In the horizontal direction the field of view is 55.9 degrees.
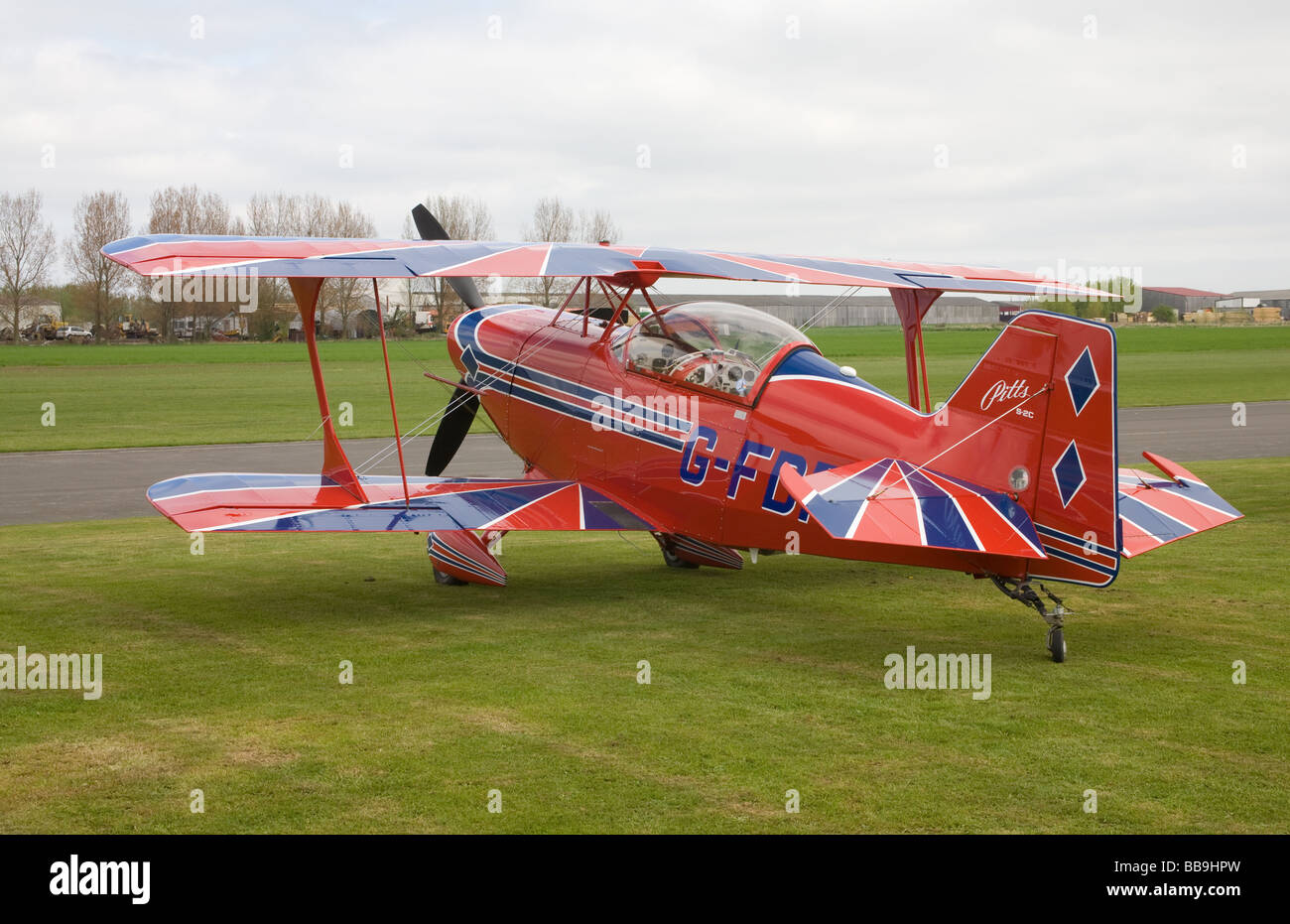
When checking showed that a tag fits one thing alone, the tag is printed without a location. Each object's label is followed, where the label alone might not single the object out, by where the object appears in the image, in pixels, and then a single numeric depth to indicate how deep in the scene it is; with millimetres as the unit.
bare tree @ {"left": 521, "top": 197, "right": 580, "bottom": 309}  52306
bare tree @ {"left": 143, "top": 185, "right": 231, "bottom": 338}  67250
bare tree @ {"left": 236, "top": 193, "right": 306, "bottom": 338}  67438
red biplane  7082
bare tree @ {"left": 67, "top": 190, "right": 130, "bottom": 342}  72812
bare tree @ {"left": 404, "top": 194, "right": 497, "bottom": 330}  56656
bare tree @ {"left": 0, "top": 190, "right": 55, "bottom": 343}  75500
